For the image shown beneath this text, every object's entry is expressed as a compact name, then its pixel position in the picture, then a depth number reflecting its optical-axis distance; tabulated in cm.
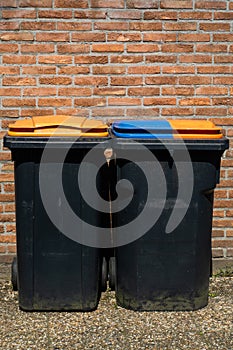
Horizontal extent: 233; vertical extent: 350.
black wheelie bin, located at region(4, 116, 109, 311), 407
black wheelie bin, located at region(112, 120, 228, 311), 410
